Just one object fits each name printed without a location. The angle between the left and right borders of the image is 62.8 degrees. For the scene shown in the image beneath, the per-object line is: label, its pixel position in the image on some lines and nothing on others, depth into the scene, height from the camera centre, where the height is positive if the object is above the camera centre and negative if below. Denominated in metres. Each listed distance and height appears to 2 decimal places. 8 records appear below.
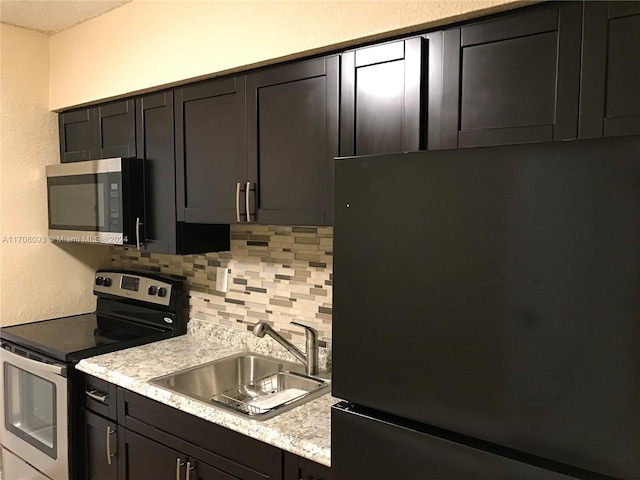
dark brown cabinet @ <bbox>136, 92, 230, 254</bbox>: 2.22 +0.10
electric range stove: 2.25 -0.65
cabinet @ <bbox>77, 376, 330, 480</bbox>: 1.59 -0.83
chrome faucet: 2.04 -0.53
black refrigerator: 0.83 -0.19
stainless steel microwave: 2.34 +0.04
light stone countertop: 1.53 -0.65
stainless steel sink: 2.02 -0.71
